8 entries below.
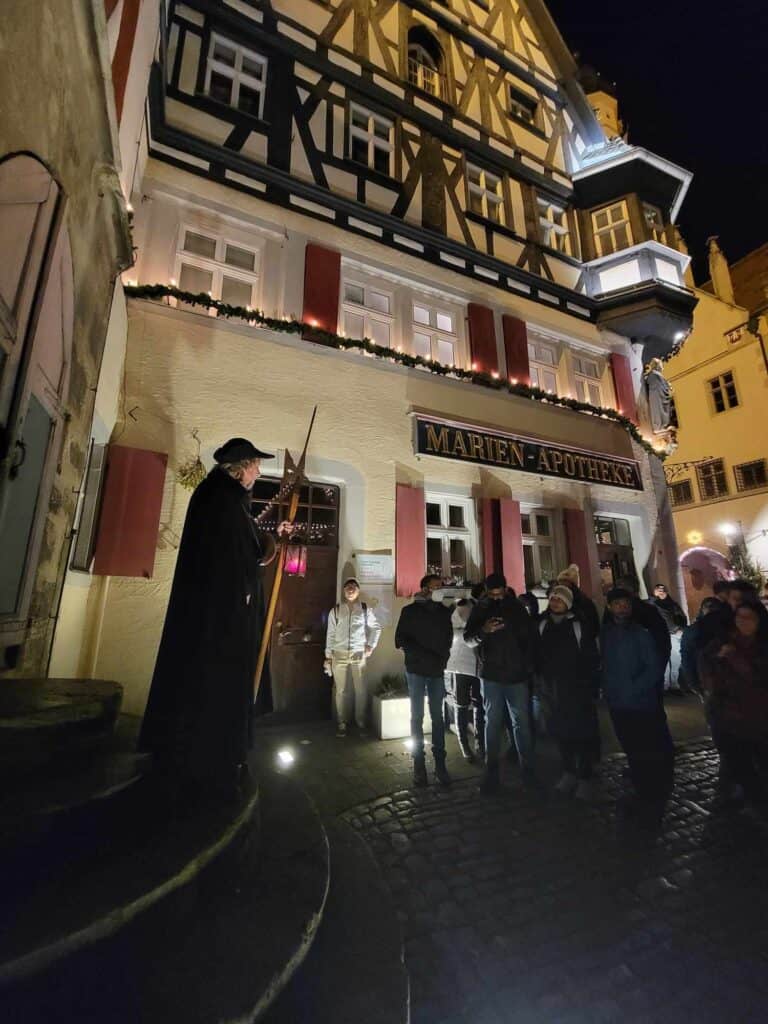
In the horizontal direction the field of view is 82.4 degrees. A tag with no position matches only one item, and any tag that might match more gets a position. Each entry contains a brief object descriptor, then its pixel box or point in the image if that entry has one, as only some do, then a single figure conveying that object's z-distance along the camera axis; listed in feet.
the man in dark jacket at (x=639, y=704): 12.53
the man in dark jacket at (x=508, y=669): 13.44
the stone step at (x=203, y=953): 4.34
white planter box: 17.70
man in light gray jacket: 18.89
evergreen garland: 20.39
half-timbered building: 20.48
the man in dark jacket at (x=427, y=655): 14.46
